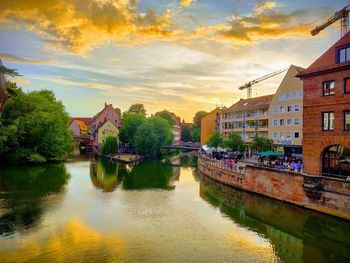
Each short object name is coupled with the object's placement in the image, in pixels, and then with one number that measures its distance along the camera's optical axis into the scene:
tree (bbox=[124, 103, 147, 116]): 131.59
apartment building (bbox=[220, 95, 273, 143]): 66.50
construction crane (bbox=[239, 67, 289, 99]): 129.23
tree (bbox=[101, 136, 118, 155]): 83.31
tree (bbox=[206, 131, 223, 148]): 64.25
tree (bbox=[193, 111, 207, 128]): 136.12
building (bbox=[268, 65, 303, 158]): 54.31
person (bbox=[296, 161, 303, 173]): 30.69
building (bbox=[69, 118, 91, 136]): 143.12
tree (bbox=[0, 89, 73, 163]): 54.97
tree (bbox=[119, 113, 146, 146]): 90.25
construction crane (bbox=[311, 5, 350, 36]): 59.97
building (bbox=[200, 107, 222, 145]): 106.06
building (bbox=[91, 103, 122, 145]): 109.19
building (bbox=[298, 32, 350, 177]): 25.91
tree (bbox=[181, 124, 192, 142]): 149.65
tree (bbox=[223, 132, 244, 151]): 54.47
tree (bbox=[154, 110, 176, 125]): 131.38
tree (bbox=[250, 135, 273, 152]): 48.94
